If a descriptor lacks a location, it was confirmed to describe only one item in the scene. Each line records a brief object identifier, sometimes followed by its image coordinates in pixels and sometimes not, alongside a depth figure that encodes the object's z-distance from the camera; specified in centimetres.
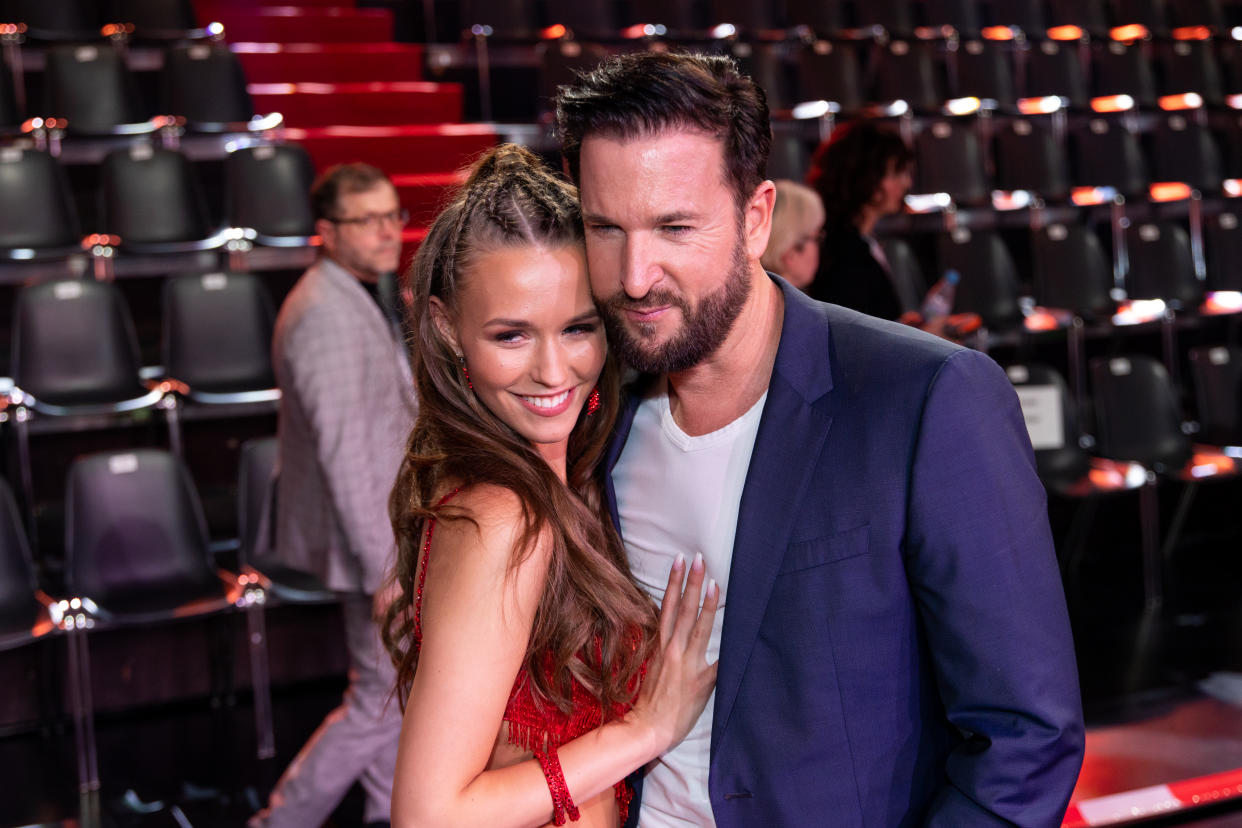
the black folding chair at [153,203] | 476
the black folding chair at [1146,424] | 503
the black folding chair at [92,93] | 505
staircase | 558
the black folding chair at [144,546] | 375
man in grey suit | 310
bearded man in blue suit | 123
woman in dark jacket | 366
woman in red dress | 134
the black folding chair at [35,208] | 457
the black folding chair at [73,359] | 415
